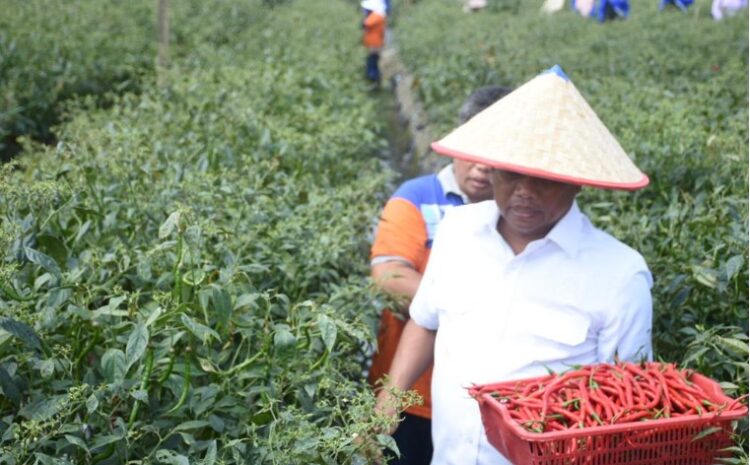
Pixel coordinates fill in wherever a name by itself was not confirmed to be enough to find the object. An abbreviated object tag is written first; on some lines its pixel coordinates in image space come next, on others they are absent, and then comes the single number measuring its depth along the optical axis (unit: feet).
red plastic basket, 6.66
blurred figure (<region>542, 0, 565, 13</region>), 50.37
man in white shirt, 8.21
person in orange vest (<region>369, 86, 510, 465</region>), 10.61
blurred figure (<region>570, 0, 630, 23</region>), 48.39
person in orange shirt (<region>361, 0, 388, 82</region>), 50.16
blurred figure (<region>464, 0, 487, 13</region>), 59.47
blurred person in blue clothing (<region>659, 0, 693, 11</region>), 48.49
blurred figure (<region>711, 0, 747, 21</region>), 46.96
